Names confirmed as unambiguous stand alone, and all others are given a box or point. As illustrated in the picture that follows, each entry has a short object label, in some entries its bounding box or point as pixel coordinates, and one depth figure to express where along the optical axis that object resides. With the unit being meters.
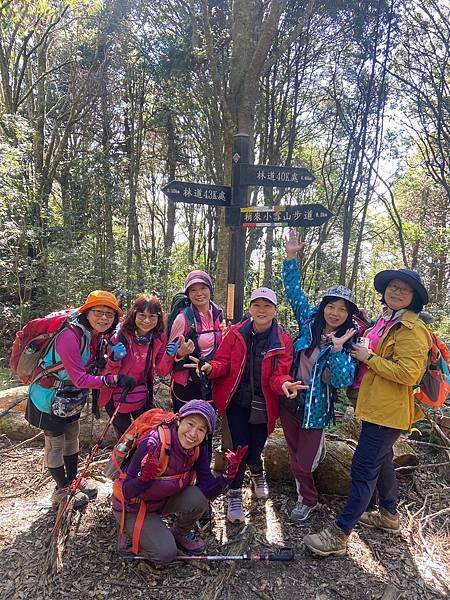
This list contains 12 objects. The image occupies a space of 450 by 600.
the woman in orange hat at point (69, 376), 3.06
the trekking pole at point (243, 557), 2.84
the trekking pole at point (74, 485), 3.09
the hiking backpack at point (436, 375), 2.96
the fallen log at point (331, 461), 3.65
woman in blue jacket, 2.96
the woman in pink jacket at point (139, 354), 3.31
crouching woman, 2.63
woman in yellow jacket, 2.75
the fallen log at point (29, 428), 4.64
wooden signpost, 3.80
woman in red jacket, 3.23
